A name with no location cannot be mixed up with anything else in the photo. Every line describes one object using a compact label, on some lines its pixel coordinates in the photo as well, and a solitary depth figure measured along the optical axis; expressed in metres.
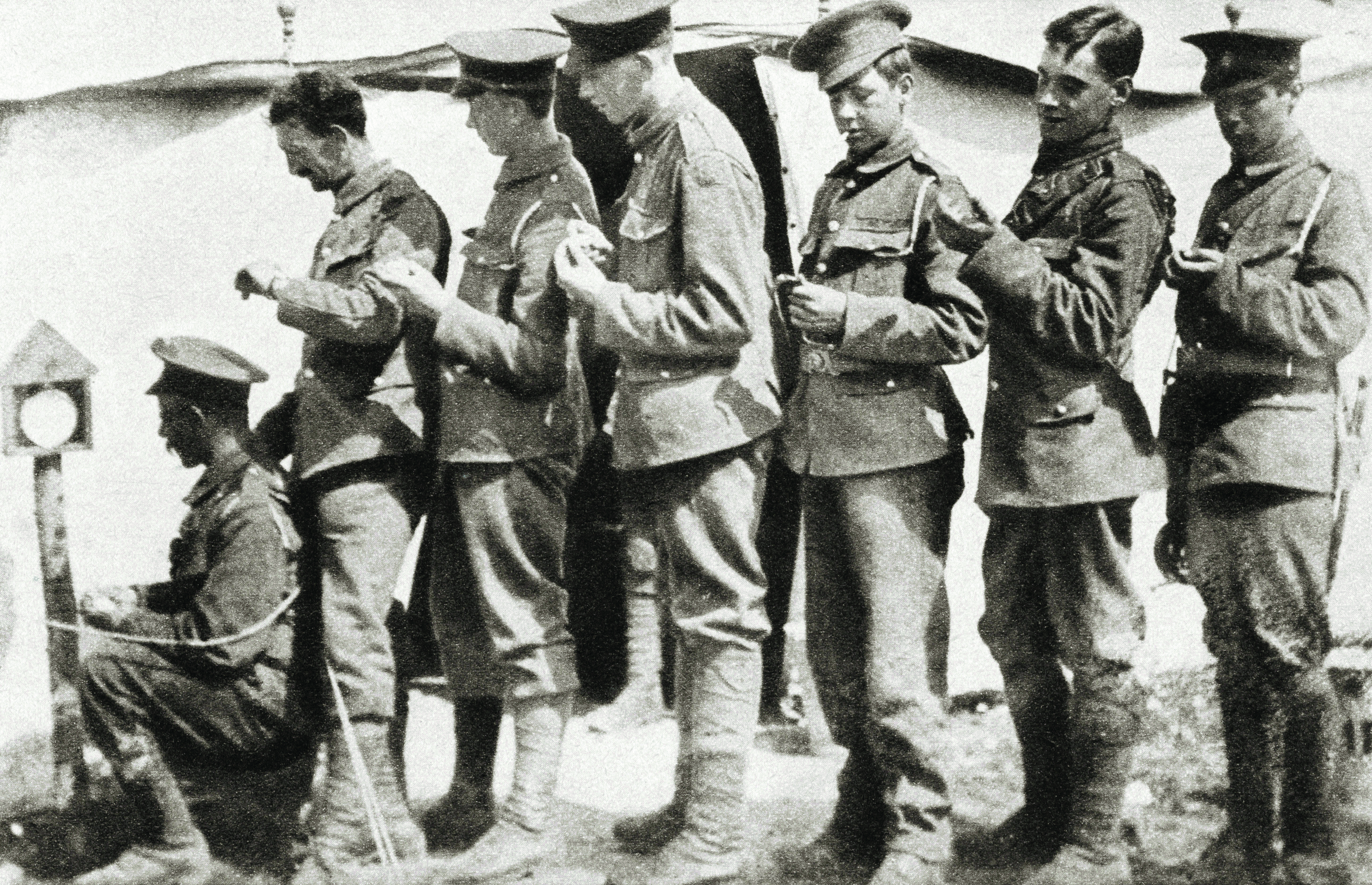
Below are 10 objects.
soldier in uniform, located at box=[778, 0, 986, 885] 3.66
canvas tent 5.22
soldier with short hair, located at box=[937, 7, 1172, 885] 3.60
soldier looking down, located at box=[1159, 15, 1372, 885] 3.70
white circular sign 4.36
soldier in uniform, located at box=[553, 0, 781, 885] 3.67
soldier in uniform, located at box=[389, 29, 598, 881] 3.89
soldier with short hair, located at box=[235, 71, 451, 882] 4.09
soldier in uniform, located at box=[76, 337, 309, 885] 4.06
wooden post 4.37
